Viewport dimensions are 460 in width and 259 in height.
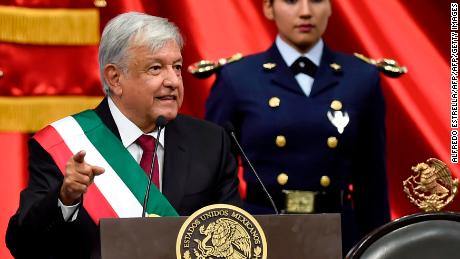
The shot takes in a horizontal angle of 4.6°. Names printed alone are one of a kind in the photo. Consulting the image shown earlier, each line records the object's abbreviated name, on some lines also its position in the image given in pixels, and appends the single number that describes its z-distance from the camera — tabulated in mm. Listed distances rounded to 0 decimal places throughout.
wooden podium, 12592
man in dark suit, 12942
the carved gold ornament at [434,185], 12788
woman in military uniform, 13689
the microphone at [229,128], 12993
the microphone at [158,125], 12793
